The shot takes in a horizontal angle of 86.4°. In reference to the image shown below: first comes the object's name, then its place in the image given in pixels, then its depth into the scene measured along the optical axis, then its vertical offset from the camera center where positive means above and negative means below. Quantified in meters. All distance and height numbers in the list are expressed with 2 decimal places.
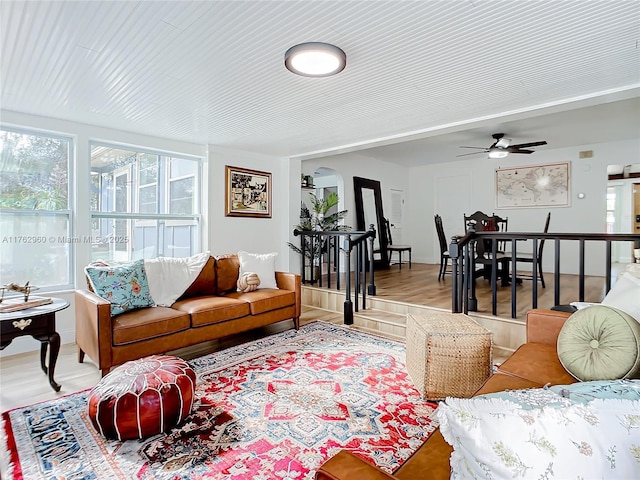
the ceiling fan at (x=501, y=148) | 5.23 +1.31
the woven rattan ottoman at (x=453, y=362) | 2.24 -0.85
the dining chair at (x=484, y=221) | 5.09 +0.18
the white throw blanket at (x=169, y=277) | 3.19 -0.44
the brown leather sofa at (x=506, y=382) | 0.88 -0.67
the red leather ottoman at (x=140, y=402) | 1.79 -0.92
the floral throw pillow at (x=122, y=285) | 2.79 -0.46
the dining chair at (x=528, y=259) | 4.69 -0.36
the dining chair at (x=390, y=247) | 6.71 -0.29
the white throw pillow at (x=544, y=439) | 0.60 -0.39
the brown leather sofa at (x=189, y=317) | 2.55 -0.75
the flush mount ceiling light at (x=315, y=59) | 2.06 +1.10
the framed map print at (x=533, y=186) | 6.48 +0.94
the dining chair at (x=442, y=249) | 5.53 -0.28
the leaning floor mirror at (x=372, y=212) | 6.79 +0.43
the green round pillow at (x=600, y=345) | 1.38 -0.49
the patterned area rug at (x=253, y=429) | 1.67 -1.14
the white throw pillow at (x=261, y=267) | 3.90 -0.40
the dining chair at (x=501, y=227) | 5.23 +0.10
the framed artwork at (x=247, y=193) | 4.89 +0.58
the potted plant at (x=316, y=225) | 5.46 +0.12
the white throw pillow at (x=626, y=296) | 1.55 -0.31
